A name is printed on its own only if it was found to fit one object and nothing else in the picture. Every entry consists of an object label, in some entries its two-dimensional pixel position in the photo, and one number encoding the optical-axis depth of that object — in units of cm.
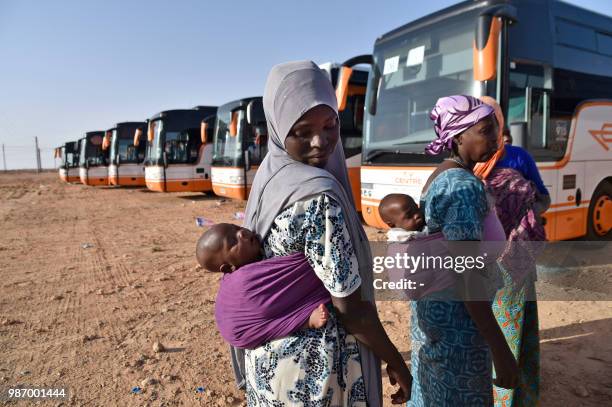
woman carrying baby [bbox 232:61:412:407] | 117
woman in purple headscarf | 152
